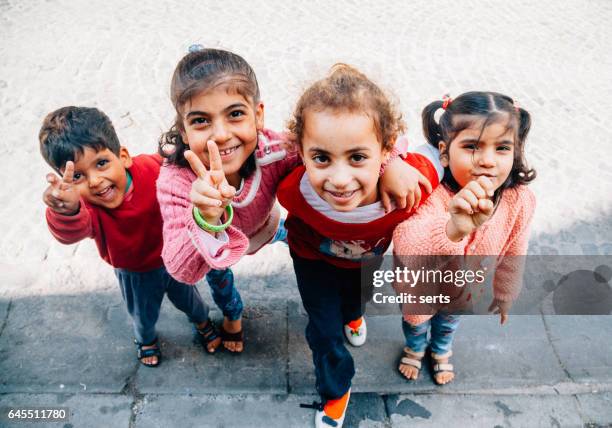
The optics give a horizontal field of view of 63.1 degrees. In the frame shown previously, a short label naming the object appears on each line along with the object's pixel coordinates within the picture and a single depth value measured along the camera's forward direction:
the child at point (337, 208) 1.59
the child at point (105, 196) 1.81
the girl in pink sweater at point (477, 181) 1.76
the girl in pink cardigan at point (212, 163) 1.64
